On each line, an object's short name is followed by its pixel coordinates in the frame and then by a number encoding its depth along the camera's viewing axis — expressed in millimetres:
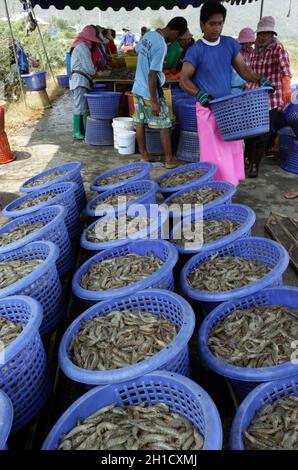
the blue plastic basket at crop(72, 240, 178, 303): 2703
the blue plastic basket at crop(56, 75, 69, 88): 14826
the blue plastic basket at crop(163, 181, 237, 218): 3773
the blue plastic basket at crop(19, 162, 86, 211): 4537
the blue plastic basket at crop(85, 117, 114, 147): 7957
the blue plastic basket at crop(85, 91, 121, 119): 7504
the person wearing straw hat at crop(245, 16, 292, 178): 5727
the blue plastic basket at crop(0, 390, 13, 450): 1630
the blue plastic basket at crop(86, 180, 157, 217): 3922
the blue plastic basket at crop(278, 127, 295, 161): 6178
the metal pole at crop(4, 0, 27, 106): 9920
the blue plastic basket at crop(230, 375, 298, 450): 1772
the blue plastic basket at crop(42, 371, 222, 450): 1780
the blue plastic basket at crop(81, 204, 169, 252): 3371
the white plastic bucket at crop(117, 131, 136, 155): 7340
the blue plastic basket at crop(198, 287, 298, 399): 2035
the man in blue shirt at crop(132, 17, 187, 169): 5582
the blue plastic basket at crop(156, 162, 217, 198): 4324
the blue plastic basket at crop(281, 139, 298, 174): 6117
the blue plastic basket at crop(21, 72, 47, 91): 11414
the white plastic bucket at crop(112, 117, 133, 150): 7444
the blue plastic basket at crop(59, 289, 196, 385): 2010
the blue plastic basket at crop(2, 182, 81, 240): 3994
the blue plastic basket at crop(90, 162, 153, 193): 4488
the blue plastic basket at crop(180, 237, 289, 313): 2678
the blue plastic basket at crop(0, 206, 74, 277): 3340
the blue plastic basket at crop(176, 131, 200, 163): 6761
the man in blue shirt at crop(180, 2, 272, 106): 4000
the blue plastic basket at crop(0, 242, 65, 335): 2729
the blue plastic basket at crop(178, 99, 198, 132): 6515
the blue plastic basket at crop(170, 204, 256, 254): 3247
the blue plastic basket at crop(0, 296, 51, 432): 2104
